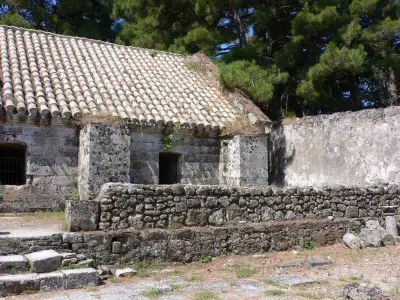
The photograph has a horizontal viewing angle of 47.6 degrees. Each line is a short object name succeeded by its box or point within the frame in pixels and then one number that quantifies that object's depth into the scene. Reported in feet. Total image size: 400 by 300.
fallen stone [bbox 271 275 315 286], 23.30
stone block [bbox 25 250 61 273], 22.20
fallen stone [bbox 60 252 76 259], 23.79
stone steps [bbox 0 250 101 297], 20.93
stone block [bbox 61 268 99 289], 22.02
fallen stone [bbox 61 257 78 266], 23.61
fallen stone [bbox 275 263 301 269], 27.08
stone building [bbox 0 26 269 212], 37.24
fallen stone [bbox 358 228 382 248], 33.50
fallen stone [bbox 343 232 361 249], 33.15
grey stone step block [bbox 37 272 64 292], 21.36
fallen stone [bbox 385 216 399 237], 36.65
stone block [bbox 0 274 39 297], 20.58
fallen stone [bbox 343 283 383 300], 18.49
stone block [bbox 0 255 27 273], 21.94
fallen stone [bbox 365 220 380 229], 35.83
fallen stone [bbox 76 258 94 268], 24.13
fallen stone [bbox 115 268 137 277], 24.65
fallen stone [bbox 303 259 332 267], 27.60
